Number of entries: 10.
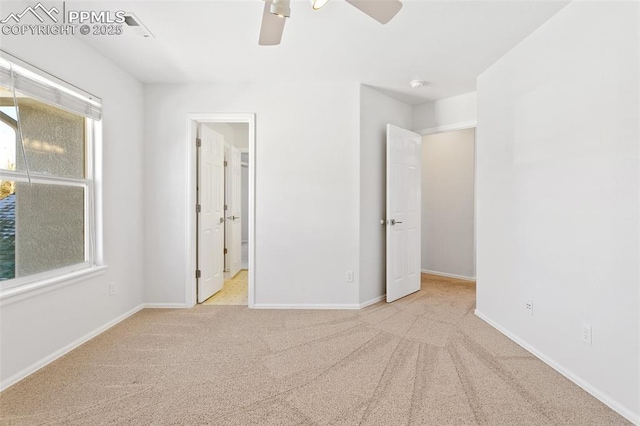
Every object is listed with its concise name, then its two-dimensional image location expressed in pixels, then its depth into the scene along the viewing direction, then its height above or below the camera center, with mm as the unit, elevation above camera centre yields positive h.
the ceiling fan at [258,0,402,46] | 1552 +1083
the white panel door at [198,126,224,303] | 3531 -82
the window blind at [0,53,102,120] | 1917 +865
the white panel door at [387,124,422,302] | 3518 -39
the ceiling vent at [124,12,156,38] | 2156 +1384
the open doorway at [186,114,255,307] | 3355 -95
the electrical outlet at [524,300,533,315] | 2367 -786
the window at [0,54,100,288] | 1978 +232
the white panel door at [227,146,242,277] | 4789 -116
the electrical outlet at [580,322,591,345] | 1861 -787
